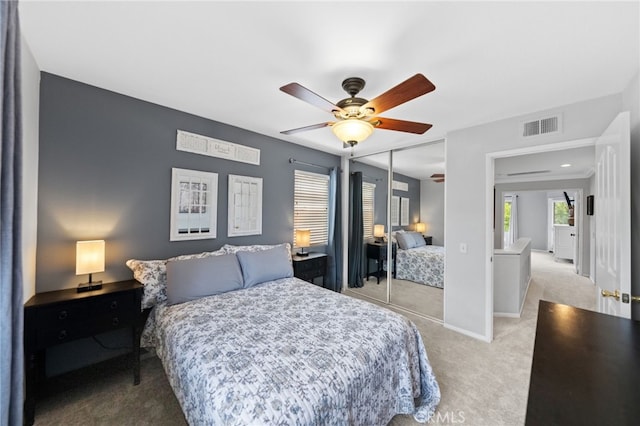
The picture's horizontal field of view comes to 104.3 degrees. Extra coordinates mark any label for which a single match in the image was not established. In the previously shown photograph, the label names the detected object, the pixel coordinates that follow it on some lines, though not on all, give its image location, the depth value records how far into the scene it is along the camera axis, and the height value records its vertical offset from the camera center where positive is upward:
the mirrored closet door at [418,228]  3.76 -0.20
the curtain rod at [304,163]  3.86 +0.83
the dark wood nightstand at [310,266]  3.54 -0.77
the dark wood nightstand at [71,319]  1.70 -0.82
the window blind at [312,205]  4.00 +0.16
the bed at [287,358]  1.20 -0.85
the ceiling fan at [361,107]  1.57 +0.79
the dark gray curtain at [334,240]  4.35 -0.45
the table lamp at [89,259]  2.01 -0.39
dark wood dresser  0.72 -0.56
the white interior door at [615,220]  1.50 -0.02
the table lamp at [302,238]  3.75 -0.36
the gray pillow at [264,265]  2.72 -0.59
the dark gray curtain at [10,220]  0.75 -0.03
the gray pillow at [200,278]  2.25 -0.62
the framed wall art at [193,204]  2.74 +0.10
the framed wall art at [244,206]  3.18 +0.10
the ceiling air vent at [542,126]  2.48 +0.93
